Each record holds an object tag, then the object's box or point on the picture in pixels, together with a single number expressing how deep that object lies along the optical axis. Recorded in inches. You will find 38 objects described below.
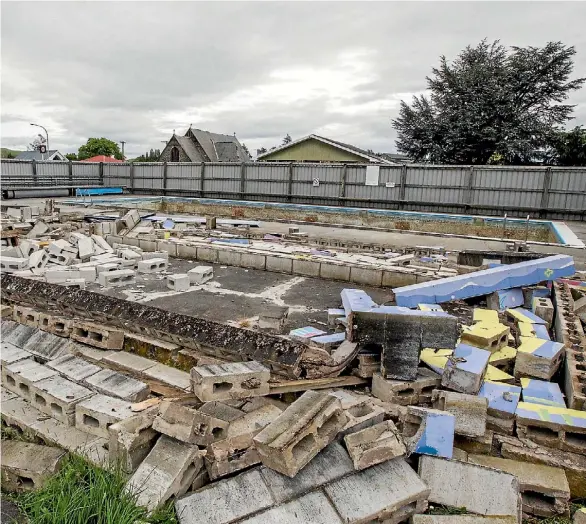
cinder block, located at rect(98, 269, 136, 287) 236.8
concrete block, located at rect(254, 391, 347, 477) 96.7
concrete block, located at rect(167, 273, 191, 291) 231.3
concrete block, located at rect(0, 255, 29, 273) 251.3
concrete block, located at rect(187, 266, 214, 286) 243.0
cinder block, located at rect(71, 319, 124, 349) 169.6
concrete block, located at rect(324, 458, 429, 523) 96.2
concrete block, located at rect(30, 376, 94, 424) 132.6
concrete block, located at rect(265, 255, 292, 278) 275.6
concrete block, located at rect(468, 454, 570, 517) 103.8
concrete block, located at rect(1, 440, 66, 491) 114.4
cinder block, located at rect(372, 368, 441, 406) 132.2
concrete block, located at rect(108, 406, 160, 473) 108.7
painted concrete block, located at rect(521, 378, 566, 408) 132.5
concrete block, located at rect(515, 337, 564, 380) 145.5
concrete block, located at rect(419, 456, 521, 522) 101.0
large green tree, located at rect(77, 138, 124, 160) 2065.7
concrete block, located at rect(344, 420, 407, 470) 101.2
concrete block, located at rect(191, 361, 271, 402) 125.3
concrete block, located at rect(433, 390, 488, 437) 118.3
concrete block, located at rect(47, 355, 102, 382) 147.9
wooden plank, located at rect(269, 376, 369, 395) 135.7
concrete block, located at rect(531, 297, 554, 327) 193.3
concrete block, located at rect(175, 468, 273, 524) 96.0
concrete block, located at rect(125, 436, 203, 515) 99.2
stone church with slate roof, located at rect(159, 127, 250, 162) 1444.5
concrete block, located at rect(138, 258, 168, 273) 264.1
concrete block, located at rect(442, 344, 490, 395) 129.4
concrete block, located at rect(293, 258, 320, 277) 266.7
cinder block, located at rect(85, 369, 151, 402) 135.7
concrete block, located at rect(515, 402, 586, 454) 116.6
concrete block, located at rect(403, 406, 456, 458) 114.1
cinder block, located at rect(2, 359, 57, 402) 145.4
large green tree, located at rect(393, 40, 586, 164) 926.4
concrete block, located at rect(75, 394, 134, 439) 124.2
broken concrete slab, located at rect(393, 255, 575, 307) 200.8
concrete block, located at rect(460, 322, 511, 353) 156.4
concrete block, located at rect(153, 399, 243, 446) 108.0
